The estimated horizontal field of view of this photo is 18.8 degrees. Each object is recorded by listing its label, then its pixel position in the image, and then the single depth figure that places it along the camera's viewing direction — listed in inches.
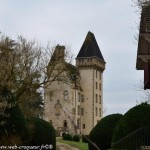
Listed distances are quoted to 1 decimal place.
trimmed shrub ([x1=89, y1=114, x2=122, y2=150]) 1224.2
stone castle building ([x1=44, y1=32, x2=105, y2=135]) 4351.4
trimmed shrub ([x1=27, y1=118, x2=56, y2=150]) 1327.5
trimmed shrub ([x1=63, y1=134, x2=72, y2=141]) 2825.5
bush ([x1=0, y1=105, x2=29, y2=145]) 1163.3
